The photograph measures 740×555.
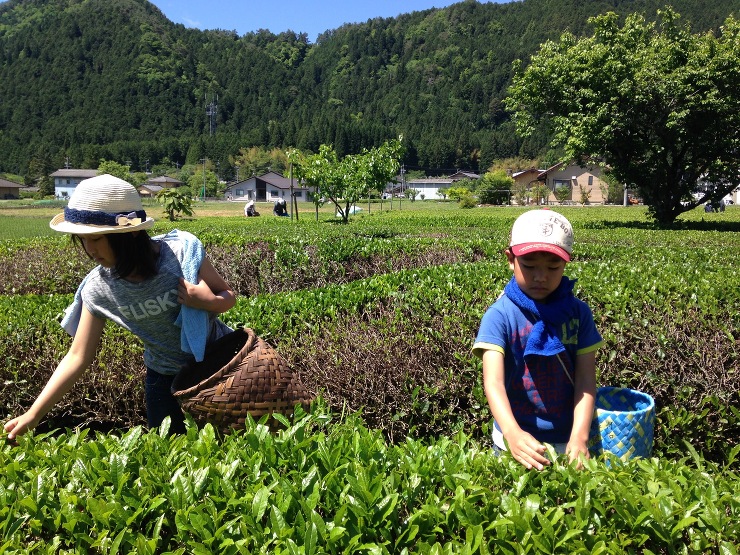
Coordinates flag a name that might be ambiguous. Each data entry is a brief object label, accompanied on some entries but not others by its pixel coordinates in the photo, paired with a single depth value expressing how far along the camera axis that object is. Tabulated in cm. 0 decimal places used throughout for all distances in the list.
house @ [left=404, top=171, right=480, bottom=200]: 10109
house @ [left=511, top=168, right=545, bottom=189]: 8245
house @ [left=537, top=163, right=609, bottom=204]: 7019
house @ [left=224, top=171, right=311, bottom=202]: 8725
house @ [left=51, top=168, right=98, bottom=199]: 9344
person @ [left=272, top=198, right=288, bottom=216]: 3322
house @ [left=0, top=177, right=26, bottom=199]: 8773
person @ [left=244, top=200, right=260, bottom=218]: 3231
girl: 228
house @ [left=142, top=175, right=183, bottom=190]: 9806
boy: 210
